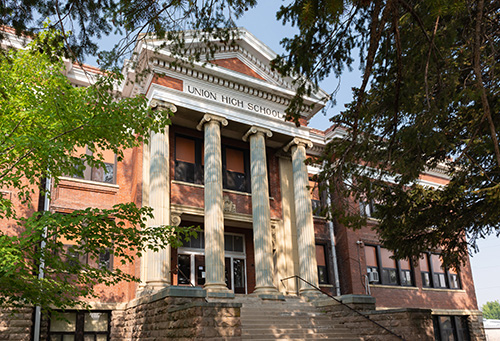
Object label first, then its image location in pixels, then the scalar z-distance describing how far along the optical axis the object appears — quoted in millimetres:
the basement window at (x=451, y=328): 24812
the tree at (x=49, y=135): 8789
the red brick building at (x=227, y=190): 16531
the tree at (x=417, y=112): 8151
